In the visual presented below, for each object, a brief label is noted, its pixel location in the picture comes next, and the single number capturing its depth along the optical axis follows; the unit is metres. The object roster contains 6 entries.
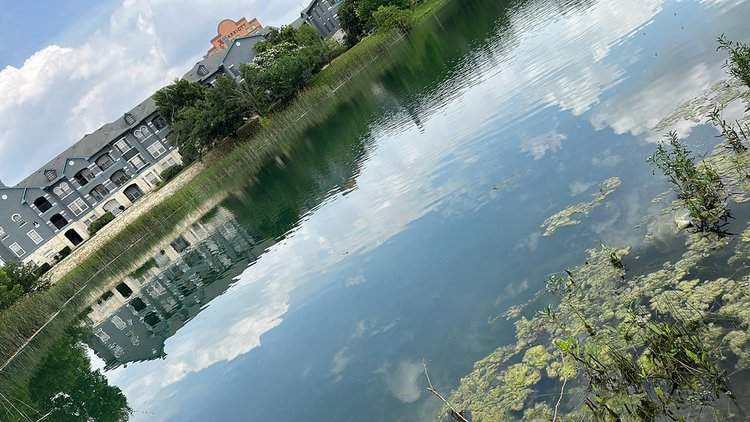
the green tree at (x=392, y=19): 101.94
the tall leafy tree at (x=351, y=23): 126.56
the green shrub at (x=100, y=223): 93.14
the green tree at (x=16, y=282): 50.59
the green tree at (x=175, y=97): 99.31
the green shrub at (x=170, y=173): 101.31
